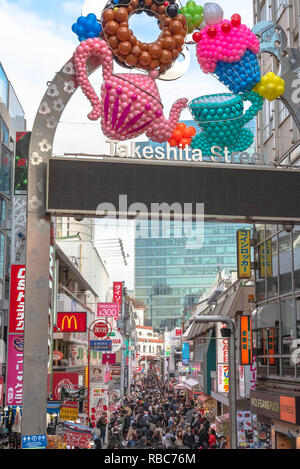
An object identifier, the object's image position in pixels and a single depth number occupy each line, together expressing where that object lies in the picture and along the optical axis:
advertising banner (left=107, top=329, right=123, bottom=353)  34.09
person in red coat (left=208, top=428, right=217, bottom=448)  19.29
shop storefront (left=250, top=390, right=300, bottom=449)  15.76
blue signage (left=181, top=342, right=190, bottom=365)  60.72
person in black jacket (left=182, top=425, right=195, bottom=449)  18.03
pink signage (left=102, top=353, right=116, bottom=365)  36.19
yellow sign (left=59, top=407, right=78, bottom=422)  20.30
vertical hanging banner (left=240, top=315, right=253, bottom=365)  21.69
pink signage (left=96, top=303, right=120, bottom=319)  40.19
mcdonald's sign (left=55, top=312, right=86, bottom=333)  30.31
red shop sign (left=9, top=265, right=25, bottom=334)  20.56
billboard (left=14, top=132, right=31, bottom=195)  22.69
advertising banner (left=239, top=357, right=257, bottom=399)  22.53
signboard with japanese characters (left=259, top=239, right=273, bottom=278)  21.50
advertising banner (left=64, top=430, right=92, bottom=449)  15.51
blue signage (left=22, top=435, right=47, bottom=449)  13.90
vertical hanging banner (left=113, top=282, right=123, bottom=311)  61.84
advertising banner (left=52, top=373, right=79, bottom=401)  25.69
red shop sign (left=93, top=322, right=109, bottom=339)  30.38
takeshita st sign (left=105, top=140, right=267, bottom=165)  15.47
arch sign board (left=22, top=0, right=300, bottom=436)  14.58
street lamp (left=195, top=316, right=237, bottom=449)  14.68
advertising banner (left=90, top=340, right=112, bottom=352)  28.75
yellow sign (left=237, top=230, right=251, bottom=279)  22.94
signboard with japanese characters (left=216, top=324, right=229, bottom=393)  30.02
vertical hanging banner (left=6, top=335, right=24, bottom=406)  19.95
